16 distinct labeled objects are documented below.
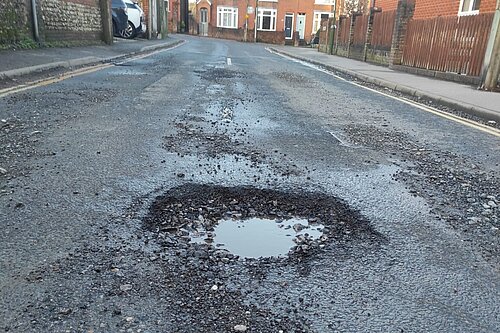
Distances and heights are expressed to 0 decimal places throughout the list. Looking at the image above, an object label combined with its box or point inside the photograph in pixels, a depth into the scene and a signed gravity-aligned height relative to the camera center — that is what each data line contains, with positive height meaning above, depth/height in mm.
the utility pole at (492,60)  10188 -476
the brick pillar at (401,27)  17266 +270
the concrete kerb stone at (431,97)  7801 -1322
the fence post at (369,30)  21828 +122
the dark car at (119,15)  24625 +252
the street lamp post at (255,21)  56125 +624
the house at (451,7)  13969 +1021
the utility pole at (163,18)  34262 +271
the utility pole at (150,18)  30052 +175
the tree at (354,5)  36994 +2340
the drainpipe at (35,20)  13852 -149
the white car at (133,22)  25672 -81
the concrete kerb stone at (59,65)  8992 -1204
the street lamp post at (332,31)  29619 -30
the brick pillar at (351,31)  24906 +29
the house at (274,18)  56375 +1192
